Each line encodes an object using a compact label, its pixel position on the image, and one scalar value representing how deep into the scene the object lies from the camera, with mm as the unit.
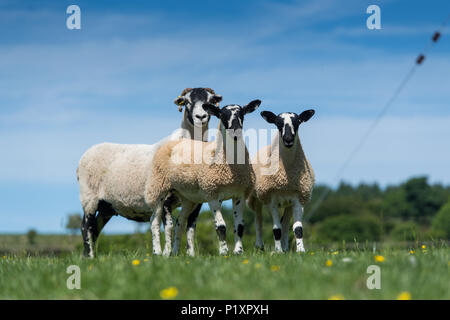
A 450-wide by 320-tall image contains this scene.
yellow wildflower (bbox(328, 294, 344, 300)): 5352
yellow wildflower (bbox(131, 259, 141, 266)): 7371
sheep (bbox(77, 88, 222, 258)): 11805
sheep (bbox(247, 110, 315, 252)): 9930
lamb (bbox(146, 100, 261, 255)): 9609
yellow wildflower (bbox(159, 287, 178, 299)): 5590
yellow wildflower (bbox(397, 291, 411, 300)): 5297
